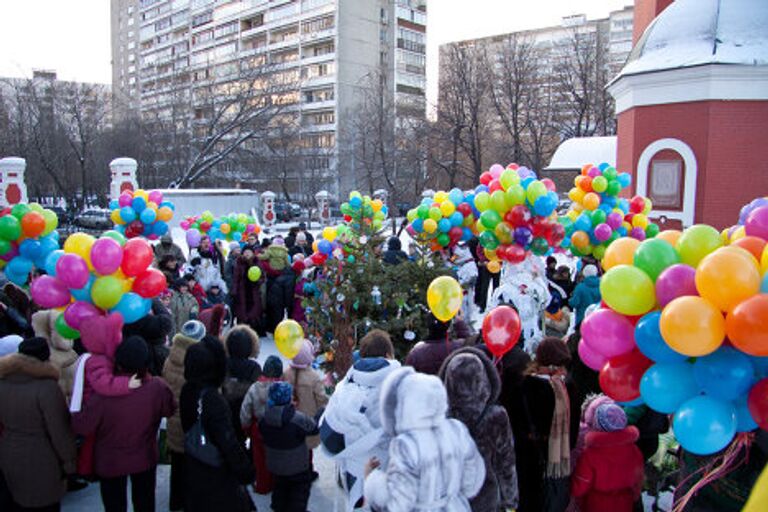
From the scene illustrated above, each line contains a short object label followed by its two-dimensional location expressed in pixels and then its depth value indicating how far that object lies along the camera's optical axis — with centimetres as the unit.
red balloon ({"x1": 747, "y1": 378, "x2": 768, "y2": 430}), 258
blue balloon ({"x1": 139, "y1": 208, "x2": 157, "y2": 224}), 966
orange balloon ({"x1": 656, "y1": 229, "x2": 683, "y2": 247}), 339
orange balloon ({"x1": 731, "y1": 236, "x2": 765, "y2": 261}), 296
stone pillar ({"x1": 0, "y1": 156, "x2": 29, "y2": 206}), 1633
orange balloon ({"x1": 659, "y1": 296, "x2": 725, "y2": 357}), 264
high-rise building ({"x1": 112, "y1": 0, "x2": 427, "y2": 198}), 4088
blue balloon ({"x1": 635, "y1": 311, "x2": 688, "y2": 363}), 293
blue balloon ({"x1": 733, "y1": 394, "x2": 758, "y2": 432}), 276
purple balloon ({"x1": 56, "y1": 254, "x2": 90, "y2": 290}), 475
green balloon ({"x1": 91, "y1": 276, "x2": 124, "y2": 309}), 477
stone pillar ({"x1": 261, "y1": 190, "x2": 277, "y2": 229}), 2734
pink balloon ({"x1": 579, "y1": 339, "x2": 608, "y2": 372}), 340
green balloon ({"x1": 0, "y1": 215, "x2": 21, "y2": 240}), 650
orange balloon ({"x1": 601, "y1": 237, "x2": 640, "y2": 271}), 351
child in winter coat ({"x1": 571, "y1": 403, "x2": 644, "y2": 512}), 379
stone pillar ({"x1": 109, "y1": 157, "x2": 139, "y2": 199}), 1702
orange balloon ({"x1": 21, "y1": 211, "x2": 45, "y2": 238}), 666
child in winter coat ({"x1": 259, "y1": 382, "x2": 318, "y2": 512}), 393
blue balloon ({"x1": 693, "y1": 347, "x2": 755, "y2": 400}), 269
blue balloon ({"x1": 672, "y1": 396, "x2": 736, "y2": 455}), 269
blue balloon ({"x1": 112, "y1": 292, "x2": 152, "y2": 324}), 490
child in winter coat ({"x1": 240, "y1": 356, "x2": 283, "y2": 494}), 414
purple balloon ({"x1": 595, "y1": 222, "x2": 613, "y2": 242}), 937
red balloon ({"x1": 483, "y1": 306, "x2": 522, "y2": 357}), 420
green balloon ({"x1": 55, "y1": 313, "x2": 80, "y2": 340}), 478
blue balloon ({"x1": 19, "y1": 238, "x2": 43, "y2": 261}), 672
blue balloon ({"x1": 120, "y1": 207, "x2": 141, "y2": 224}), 959
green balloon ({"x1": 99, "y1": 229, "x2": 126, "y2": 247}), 523
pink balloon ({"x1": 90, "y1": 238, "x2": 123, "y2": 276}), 480
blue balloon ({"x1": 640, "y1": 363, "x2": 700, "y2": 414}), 290
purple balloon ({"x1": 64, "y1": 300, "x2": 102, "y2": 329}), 469
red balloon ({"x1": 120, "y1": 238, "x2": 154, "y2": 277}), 498
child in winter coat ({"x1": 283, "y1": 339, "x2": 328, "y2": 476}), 457
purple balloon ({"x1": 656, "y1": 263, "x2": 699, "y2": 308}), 288
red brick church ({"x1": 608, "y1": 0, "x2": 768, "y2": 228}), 1330
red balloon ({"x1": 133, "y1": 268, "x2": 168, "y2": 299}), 514
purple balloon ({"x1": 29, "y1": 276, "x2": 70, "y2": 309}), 484
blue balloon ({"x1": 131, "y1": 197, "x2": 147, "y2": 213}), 970
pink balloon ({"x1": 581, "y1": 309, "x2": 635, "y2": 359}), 320
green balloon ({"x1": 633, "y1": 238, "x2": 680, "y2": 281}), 310
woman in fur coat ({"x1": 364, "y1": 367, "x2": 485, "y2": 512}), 276
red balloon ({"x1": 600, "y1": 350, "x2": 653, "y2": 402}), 318
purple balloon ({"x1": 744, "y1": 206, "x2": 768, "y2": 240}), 319
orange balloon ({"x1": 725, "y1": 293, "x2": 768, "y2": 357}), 245
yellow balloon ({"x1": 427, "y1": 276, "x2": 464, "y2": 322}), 495
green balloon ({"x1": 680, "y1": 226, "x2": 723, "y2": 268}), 305
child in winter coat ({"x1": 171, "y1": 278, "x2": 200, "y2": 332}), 719
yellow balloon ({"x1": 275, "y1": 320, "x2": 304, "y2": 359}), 466
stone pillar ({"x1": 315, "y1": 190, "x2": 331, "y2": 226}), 3035
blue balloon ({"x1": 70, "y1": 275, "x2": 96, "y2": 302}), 489
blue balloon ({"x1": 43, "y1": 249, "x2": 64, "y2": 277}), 502
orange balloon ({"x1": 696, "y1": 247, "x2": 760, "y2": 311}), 262
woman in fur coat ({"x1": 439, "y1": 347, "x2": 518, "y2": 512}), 319
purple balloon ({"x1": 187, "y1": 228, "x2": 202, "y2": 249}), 1115
